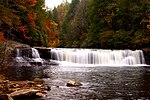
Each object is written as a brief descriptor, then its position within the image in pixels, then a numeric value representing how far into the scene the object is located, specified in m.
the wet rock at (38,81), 13.96
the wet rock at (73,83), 13.47
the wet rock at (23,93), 10.35
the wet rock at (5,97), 9.47
